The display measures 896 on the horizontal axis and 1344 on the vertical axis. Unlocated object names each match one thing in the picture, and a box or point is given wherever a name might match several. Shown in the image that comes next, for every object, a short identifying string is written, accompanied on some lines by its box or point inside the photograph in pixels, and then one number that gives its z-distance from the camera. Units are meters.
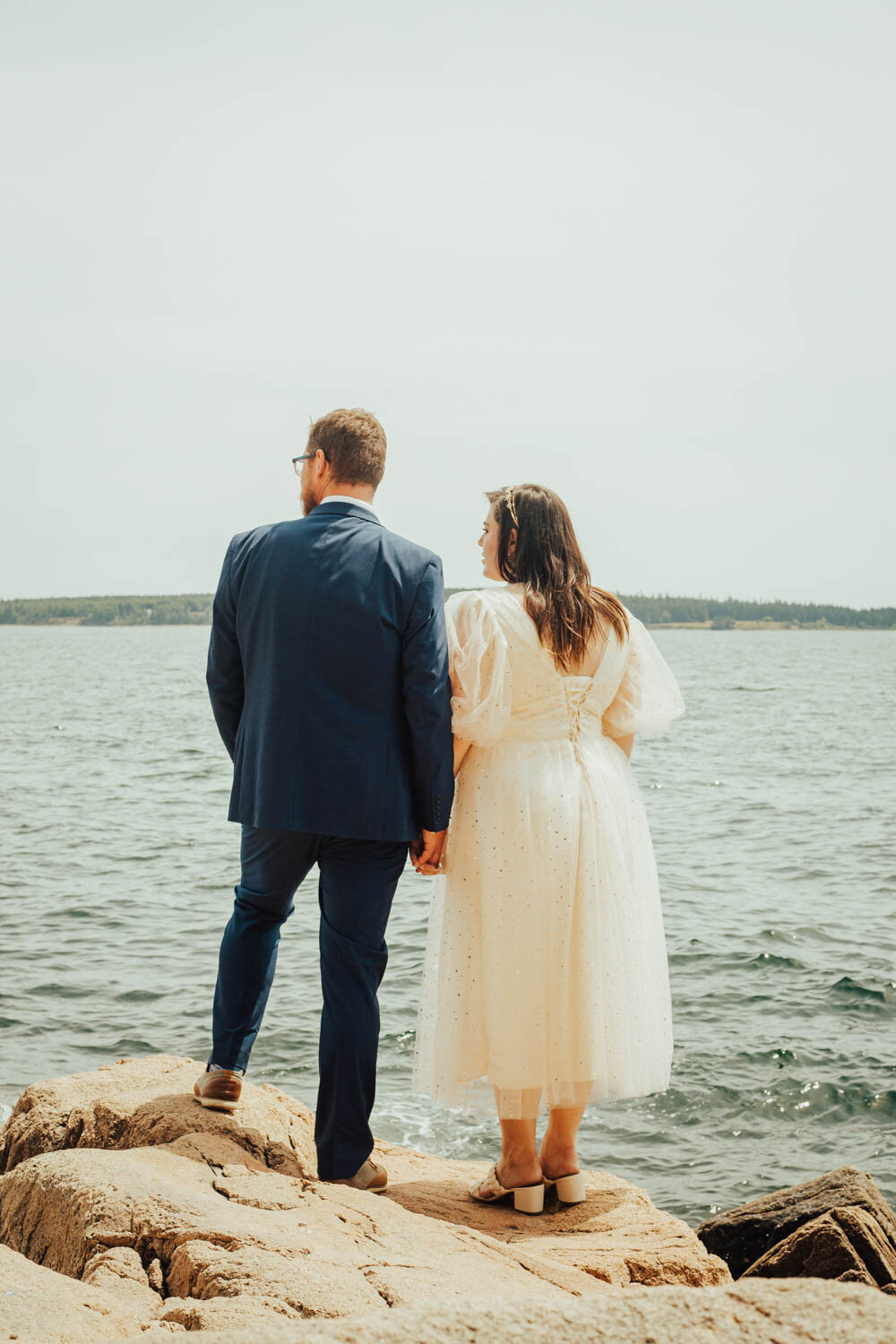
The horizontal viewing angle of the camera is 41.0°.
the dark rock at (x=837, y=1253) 3.82
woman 3.74
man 3.53
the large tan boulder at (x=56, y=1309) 2.07
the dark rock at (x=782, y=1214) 4.19
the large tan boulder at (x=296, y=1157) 3.32
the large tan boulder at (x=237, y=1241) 2.41
